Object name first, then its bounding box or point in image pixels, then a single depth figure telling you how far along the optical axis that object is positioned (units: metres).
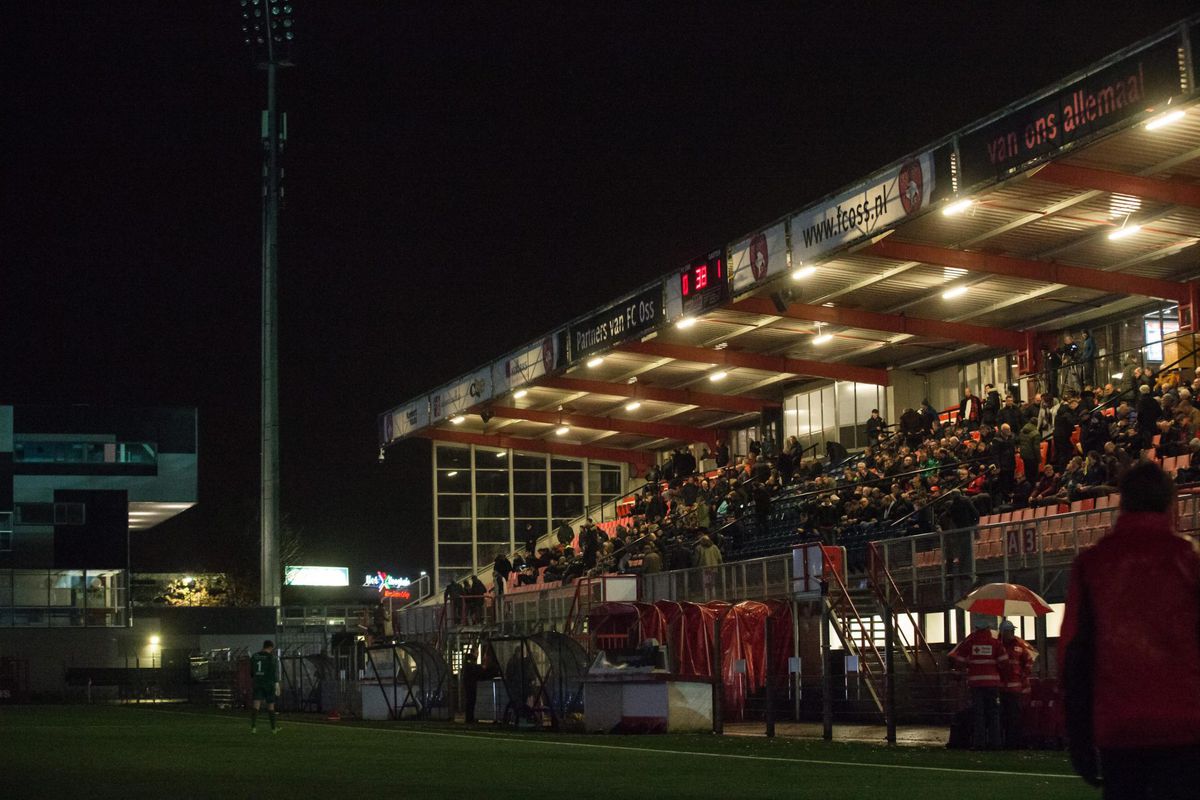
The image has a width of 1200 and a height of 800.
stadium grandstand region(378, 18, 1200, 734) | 24.19
